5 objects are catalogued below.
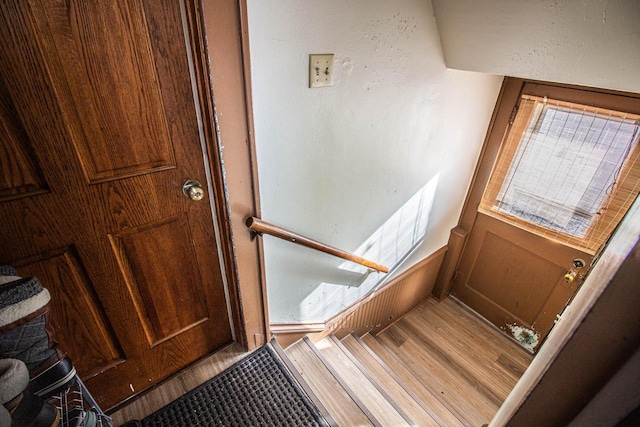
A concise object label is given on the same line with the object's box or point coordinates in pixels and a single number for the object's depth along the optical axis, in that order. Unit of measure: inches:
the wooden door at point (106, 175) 32.6
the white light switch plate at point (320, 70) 46.1
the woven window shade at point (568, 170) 74.9
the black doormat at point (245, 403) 55.0
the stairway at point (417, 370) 68.4
